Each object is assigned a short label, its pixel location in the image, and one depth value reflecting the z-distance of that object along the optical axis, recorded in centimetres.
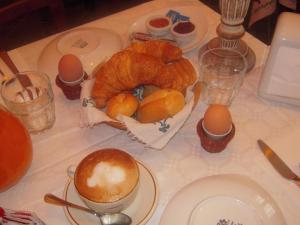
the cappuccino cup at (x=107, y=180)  59
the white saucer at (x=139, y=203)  63
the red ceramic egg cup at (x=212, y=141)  73
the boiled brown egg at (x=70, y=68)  84
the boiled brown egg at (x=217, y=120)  69
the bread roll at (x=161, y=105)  73
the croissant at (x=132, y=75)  77
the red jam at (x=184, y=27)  100
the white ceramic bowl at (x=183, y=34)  99
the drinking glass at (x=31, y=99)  81
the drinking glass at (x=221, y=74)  88
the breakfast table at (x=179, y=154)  70
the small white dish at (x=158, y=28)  101
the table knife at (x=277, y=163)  69
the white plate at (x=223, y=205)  60
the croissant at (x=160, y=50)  82
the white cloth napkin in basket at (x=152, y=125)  72
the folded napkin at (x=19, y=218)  63
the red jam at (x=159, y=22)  102
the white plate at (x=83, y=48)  92
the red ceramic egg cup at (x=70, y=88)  87
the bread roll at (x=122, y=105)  75
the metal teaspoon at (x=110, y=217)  63
